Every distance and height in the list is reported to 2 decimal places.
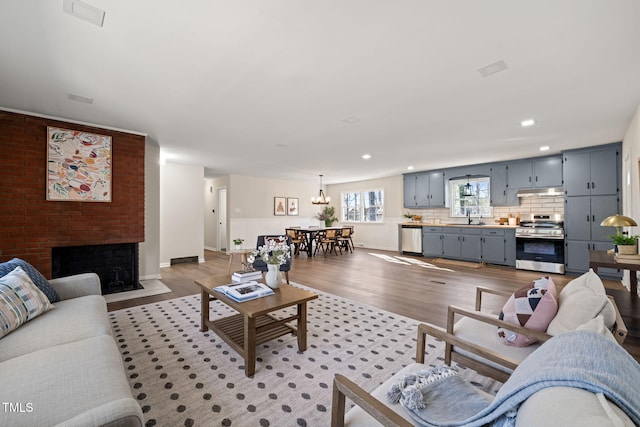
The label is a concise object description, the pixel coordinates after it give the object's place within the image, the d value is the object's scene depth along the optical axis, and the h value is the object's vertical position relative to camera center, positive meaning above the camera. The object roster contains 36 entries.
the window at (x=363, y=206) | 9.43 +0.30
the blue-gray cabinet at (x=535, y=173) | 5.65 +0.88
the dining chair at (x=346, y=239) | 8.41 -0.75
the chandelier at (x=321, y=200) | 8.61 +0.45
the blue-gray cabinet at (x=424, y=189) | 7.49 +0.70
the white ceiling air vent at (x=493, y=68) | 2.30 +1.26
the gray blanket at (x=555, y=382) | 0.63 -0.42
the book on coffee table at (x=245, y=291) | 2.36 -0.68
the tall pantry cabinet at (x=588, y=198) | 4.87 +0.27
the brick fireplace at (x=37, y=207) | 3.32 +0.12
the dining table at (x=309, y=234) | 7.71 -0.57
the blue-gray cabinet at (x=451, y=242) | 6.90 -0.73
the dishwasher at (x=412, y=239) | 7.68 -0.72
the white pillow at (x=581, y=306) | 1.35 -0.49
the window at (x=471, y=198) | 6.86 +0.41
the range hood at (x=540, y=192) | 5.77 +0.47
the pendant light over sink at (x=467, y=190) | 7.10 +0.62
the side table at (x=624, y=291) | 2.12 -0.74
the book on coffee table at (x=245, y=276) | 2.78 -0.63
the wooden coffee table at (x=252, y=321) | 2.08 -0.96
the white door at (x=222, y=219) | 8.51 -0.11
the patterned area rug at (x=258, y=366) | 1.70 -1.20
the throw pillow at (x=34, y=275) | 2.06 -0.47
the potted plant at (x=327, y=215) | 10.27 -0.01
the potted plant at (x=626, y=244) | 2.62 -0.31
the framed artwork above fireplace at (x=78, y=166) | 3.58 +0.69
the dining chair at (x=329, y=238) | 8.04 -0.69
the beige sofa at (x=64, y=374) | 1.01 -0.73
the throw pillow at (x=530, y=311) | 1.63 -0.60
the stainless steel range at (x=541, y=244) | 5.46 -0.63
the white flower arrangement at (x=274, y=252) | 2.64 -0.36
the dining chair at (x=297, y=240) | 7.80 -0.72
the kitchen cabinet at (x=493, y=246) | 6.16 -0.75
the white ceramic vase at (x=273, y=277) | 2.66 -0.60
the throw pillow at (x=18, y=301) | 1.71 -0.57
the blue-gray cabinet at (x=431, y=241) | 7.23 -0.74
